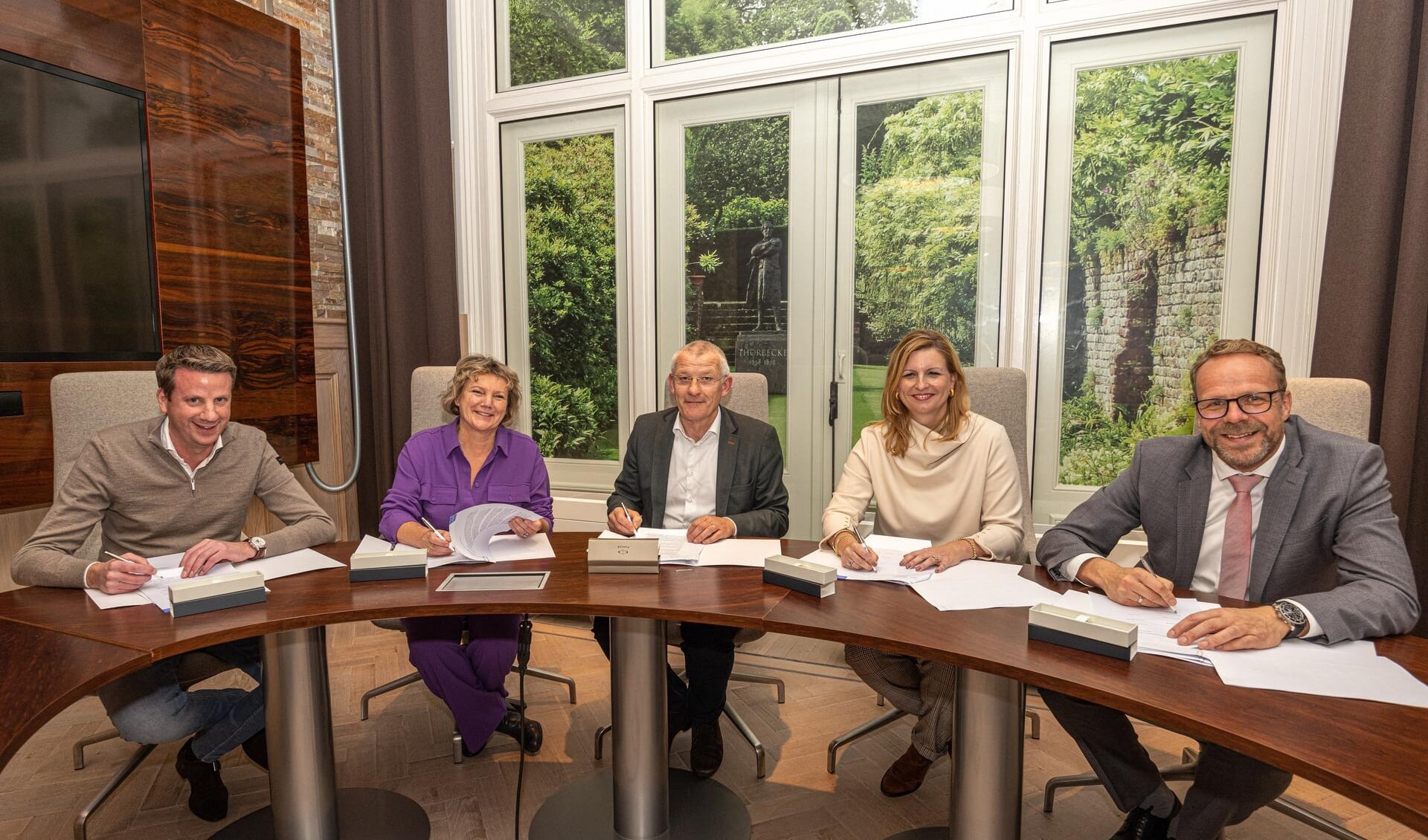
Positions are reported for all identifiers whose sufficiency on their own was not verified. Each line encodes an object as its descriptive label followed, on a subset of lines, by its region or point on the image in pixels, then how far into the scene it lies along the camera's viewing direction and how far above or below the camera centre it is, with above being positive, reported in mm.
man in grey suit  1377 -402
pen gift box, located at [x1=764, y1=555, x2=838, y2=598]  1499 -477
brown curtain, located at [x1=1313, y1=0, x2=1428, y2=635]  2311 +271
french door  3072 +397
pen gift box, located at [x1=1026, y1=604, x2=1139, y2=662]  1187 -464
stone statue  3402 +221
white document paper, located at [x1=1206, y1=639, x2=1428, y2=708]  1066 -483
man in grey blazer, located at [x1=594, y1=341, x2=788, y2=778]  2188 -459
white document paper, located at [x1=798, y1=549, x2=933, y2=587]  1605 -502
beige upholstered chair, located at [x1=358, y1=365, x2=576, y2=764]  2643 -247
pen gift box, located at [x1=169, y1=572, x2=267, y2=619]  1398 -482
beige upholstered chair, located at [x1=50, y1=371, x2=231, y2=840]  1909 -224
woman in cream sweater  2074 -383
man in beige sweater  1762 -452
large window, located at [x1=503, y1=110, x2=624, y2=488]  3666 +238
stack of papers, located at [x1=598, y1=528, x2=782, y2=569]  1754 -514
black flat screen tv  2279 +322
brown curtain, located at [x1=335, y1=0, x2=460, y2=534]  3586 +606
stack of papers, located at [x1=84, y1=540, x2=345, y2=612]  1482 -513
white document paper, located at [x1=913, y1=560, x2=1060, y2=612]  1460 -500
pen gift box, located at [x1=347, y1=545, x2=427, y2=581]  1613 -488
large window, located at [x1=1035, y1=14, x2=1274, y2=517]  2730 +372
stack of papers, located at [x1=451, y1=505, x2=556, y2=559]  1729 -458
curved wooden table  933 -506
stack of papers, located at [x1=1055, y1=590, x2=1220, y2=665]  1214 -488
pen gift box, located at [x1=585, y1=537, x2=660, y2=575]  1671 -484
